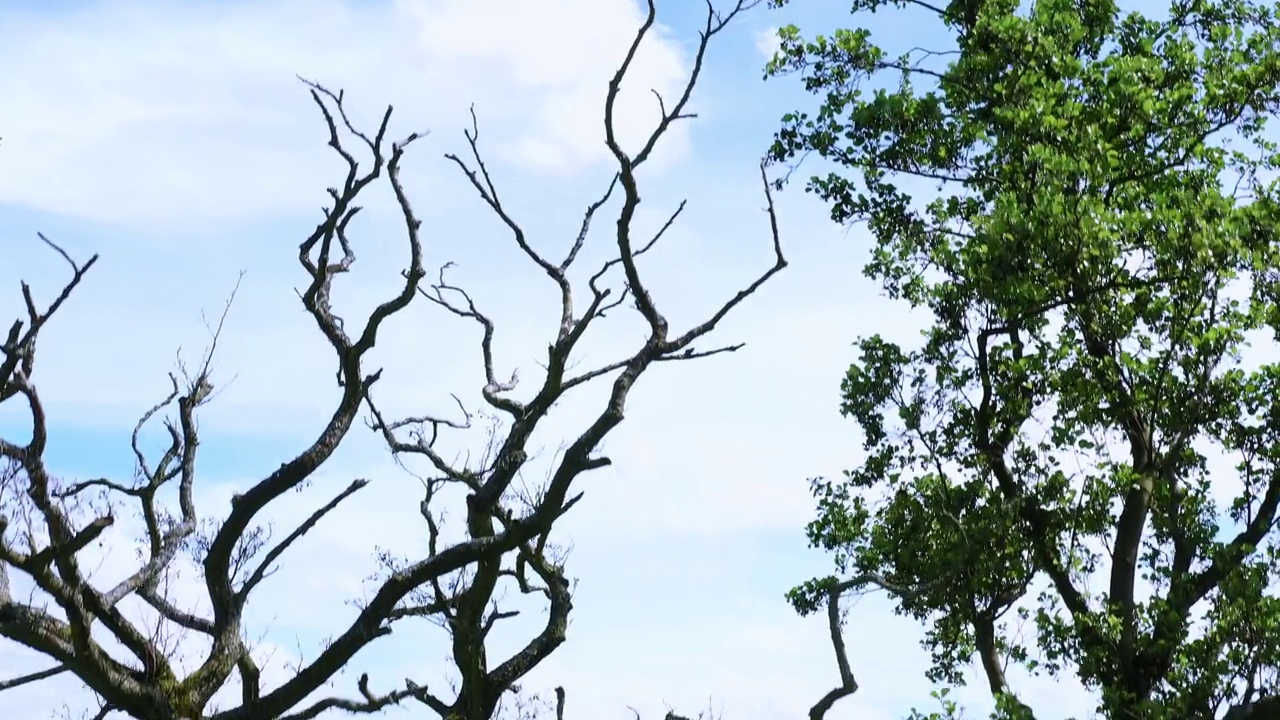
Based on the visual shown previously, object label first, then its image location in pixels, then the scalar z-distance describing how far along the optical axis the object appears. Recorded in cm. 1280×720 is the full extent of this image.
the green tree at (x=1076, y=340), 1432
